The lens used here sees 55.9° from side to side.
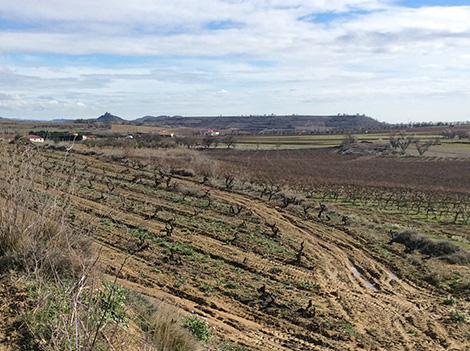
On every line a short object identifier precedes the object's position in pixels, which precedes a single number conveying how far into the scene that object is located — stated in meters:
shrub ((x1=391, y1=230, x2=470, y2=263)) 17.98
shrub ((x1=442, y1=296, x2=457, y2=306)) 13.35
